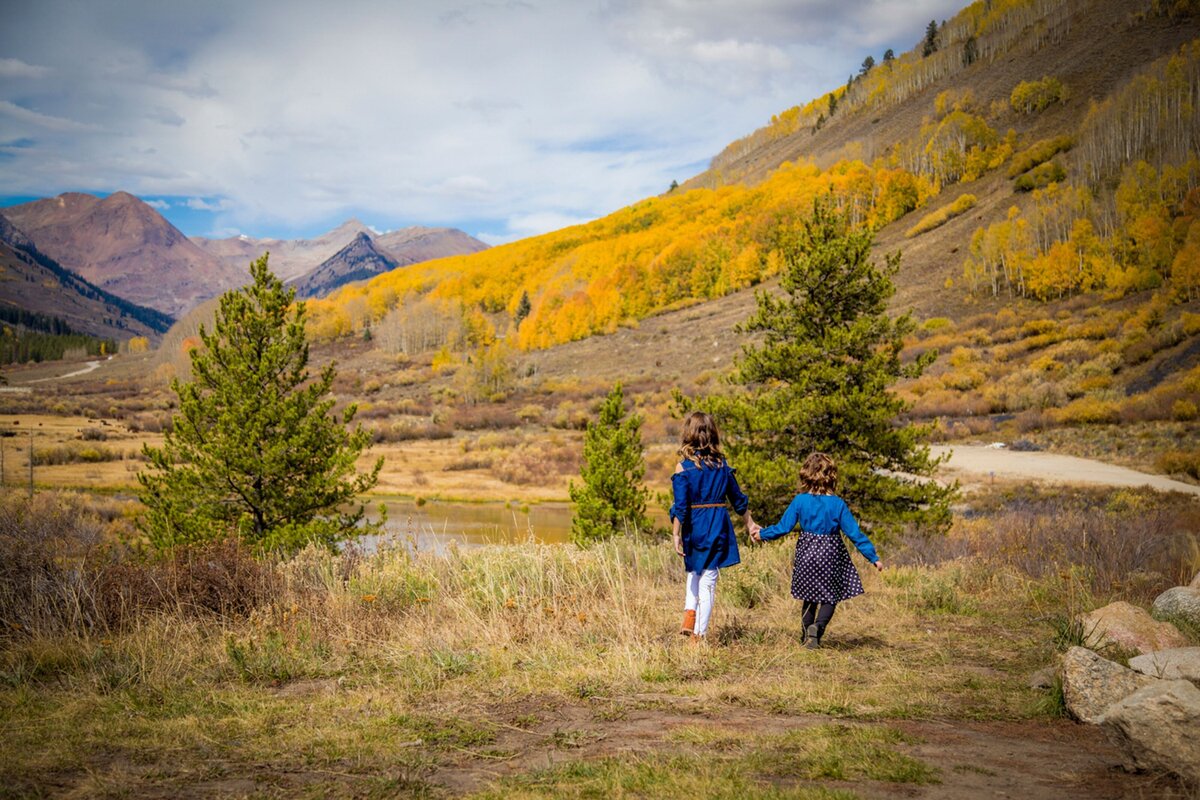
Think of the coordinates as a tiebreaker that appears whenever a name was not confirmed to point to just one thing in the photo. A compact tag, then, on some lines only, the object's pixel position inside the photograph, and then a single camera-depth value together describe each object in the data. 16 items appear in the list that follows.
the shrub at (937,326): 63.16
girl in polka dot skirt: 6.03
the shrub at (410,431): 55.66
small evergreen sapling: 17.67
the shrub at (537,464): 41.97
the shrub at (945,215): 91.50
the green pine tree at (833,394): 12.73
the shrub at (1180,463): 24.33
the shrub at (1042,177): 82.00
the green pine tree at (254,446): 13.38
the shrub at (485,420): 60.41
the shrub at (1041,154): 89.75
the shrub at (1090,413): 34.88
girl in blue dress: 5.98
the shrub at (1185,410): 30.31
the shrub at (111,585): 6.49
